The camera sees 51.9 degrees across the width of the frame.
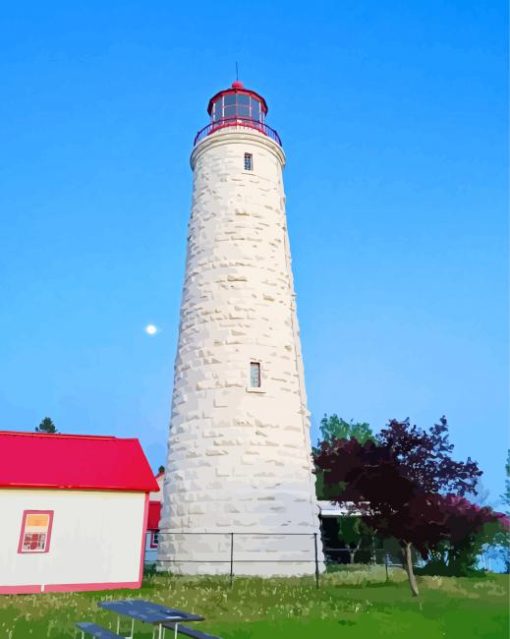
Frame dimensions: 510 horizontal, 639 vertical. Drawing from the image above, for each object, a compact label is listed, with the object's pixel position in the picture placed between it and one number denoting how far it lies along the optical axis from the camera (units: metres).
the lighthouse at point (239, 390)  17.52
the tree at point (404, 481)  14.14
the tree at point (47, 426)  54.62
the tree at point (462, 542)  23.48
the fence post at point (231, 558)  15.48
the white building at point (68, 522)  15.02
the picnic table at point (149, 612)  7.20
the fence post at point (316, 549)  15.50
